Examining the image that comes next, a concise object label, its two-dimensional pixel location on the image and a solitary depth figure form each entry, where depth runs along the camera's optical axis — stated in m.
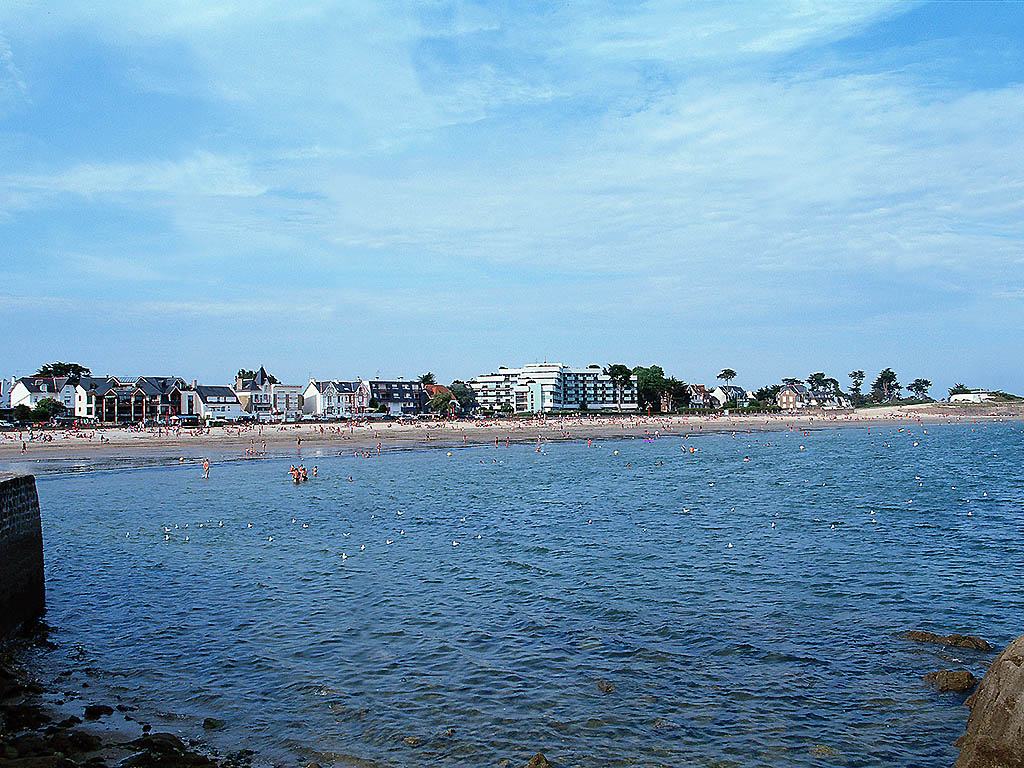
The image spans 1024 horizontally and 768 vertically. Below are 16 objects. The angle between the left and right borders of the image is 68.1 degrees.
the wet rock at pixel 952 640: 14.45
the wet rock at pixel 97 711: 11.27
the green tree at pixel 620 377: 182.50
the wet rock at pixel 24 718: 10.47
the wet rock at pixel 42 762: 8.47
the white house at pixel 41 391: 117.12
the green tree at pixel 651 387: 176.62
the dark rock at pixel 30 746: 9.07
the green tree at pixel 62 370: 134.62
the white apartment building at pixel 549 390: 173.88
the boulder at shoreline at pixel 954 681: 12.39
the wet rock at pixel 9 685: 12.00
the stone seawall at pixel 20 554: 15.20
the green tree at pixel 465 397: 166.12
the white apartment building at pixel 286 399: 155.00
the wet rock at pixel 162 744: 9.90
